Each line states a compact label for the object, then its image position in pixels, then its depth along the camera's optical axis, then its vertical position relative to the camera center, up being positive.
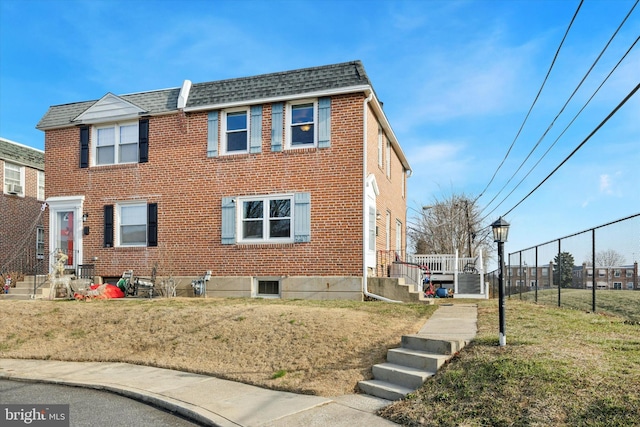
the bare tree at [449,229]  38.59 +0.72
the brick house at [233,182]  14.41 +1.73
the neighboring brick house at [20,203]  23.12 +1.63
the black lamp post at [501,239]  7.39 +0.00
